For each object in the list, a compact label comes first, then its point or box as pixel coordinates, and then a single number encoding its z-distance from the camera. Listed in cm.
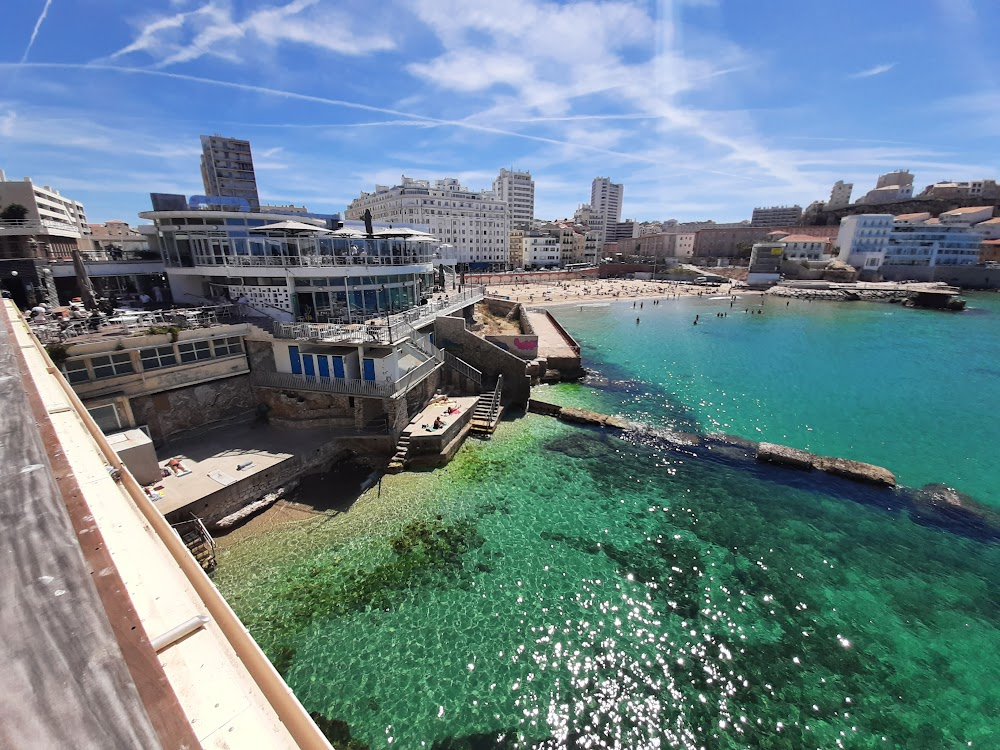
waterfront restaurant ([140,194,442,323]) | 2389
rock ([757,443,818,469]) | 2111
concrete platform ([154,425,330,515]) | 1538
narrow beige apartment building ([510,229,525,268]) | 11925
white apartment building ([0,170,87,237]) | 4381
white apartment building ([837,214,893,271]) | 10181
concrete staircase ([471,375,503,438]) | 2366
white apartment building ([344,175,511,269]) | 9600
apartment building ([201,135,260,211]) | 7662
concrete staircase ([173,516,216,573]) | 1379
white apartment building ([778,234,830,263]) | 10412
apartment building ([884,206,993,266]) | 9912
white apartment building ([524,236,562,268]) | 11538
